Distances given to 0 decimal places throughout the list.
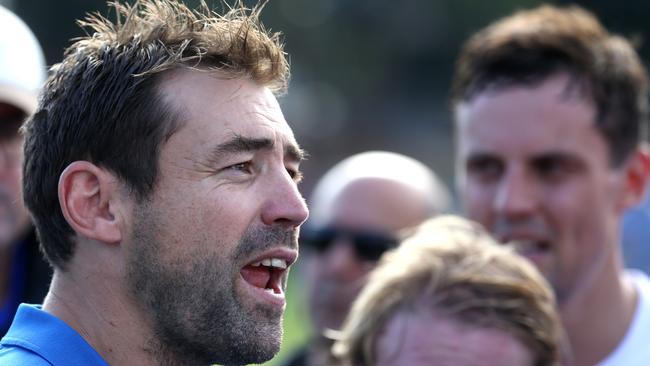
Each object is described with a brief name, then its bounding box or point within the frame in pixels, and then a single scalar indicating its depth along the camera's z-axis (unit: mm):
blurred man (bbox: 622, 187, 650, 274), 12656
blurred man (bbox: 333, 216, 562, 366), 6656
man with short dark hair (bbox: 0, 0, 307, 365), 5457
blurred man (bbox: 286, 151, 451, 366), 10398
